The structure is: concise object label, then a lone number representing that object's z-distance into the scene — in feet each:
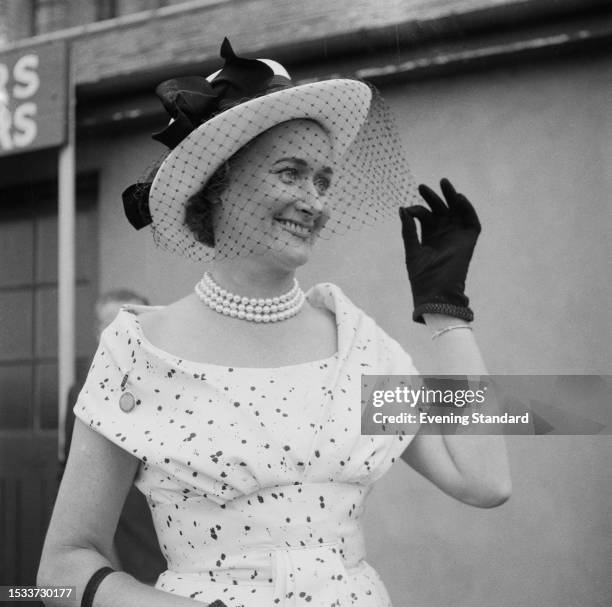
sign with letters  5.06
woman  2.55
